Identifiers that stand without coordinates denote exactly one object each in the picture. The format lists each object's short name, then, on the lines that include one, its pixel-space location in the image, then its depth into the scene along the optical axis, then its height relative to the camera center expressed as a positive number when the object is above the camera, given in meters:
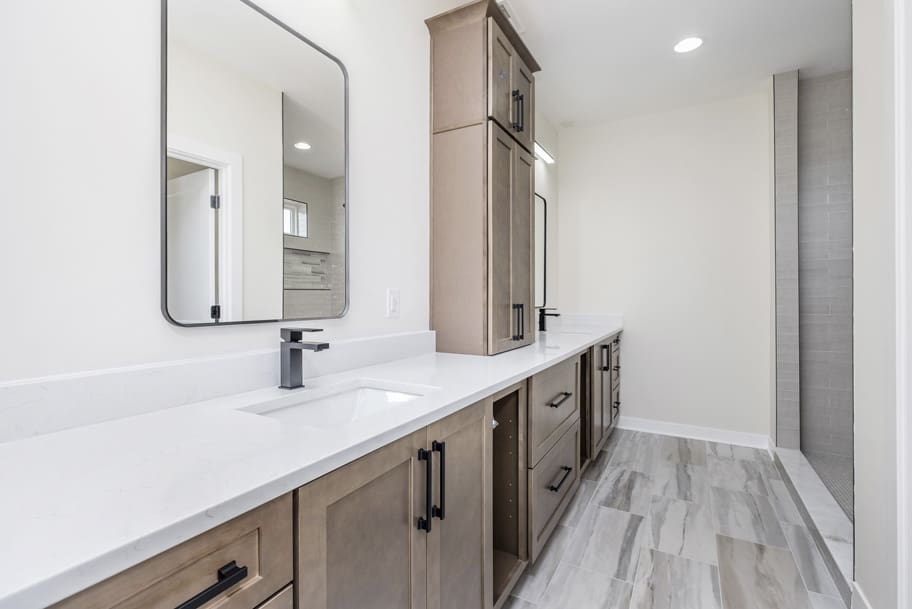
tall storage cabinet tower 1.90 +0.57
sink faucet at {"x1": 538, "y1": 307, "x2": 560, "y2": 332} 3.30 -0.10
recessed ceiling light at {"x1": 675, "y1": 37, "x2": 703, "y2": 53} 2.50 +1.53
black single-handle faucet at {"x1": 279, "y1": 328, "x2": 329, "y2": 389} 1.19 -0.15
